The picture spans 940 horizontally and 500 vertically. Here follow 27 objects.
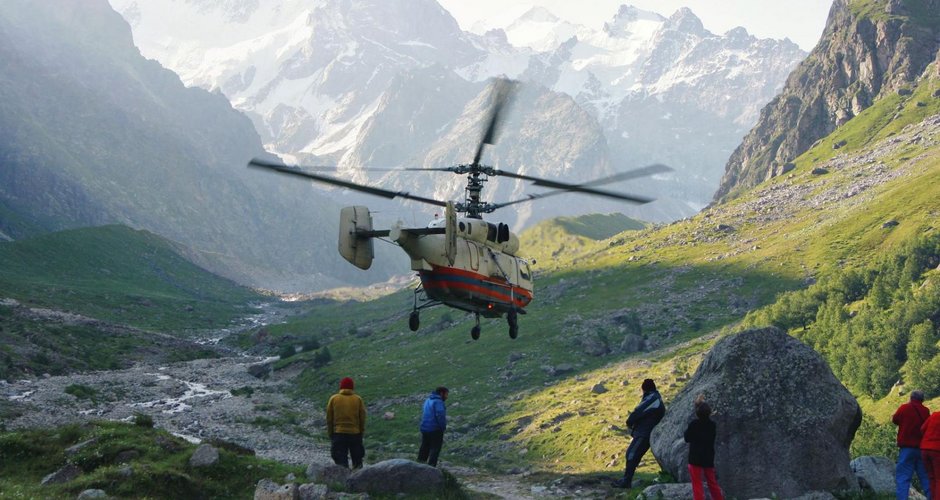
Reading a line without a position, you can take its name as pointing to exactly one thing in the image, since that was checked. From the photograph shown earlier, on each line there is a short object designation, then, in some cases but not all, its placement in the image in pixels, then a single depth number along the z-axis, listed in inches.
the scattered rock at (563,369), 3605.3
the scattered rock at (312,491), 861.2
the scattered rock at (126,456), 1016.7
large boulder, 915.4
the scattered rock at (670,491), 868.0
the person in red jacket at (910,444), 808.9
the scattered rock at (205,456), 1004.1
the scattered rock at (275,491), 856.9
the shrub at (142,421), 1194.6
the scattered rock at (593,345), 3897.6
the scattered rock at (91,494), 838.5
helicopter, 1269.7
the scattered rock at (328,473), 922.7
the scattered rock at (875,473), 943.0
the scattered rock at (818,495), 882.8
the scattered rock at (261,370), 4269.2
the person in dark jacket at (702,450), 807.7
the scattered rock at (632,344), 3873.0
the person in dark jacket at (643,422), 996.6
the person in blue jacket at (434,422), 1012.5
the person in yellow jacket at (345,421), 935.7
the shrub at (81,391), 2800.2
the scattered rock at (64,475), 952.3
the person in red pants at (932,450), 781.9
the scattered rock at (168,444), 1073.8
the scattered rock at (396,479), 901.2
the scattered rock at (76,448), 1043.9
